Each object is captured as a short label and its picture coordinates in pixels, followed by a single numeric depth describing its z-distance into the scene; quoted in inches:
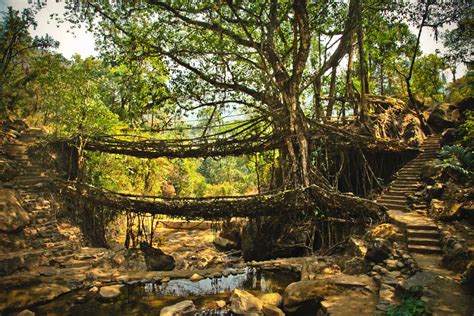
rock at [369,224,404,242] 264.5
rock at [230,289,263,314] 210.5
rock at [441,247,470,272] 192.1
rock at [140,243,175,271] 328.5
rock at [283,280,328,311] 208.1
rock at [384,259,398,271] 220.7
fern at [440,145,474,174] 295.0
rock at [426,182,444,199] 317.4
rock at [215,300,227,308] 227.9
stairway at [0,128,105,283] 306.8
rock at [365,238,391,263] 235.3
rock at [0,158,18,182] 381.1
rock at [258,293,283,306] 223.6
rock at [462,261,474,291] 162.6
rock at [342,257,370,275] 236.5
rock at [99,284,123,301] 249.1
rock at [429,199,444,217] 279.6
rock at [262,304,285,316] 204.2
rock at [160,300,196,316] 209.5
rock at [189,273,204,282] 294.0
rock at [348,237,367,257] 265.9
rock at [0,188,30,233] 323.0
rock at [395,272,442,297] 173.2
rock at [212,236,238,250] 500.7
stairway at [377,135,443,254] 245.0
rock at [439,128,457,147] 442.9
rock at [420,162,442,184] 360.3
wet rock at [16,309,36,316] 202.1
